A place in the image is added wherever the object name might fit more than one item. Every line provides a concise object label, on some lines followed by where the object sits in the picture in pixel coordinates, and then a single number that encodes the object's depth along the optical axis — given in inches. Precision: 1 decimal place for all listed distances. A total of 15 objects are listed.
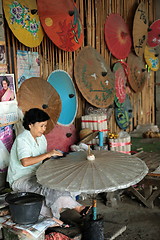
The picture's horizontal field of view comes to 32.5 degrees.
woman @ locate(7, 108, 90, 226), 109.9
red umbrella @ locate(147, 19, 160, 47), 275.7
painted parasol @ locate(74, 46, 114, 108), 181.5
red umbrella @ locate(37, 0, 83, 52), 144.9
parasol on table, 87.3
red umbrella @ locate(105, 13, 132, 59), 217.3
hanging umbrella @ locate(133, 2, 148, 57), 248.5
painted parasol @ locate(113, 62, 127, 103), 228.1
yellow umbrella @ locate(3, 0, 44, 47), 124.9
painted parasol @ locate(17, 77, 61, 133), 136.4
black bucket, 94.4
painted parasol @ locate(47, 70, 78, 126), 163.1
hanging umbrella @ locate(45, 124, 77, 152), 159.3
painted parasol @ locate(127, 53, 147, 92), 253.0
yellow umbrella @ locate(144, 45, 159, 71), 286.7
